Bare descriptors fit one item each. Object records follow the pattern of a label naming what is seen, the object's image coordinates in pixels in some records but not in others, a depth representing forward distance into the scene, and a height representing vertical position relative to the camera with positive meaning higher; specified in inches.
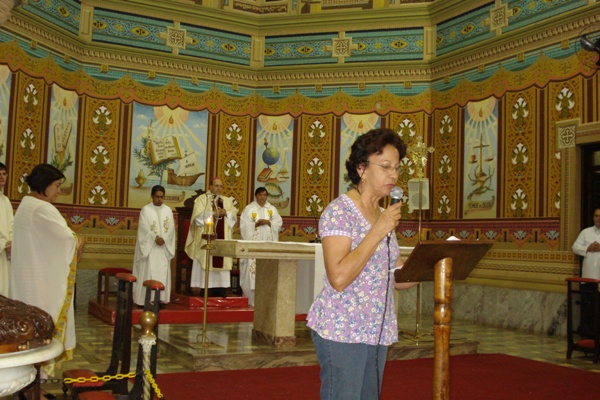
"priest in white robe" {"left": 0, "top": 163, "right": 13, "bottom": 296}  259.0 -4.6
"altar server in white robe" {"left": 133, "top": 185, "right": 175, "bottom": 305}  374.9 -12.5
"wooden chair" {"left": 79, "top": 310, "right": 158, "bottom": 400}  136.4 -36.4
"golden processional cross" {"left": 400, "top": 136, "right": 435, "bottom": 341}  293.4 +37.1
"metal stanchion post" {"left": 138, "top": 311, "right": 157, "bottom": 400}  120.4 -22.8
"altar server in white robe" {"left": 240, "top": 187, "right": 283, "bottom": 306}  395.5 +1.6
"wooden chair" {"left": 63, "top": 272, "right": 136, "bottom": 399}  140.9 -31.1
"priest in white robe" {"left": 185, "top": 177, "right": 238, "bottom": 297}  385.3 -15.5
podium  101.5 -7.8
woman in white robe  187.6 -8.2
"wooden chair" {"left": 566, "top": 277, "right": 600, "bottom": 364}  270.5 -34.2
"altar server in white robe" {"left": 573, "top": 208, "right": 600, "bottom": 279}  315.6 -5.0
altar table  242.2 -21.1
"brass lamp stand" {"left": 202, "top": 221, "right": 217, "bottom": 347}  243.4 -6.3
